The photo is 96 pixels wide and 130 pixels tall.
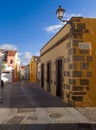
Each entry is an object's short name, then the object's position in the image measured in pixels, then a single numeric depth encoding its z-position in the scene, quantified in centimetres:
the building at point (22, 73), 3742
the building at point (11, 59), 2380
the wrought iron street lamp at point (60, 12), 504
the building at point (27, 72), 3128
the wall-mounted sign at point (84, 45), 498
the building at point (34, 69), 2043
